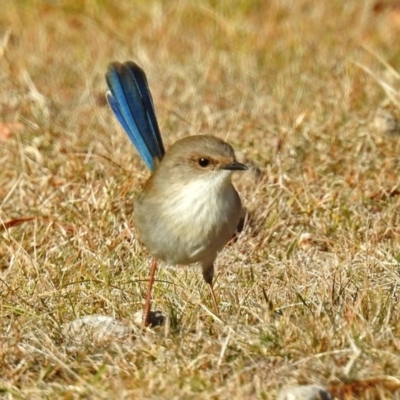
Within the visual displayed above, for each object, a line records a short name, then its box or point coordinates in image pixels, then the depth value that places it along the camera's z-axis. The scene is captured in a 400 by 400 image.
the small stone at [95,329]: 8.60
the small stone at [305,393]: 7.25
